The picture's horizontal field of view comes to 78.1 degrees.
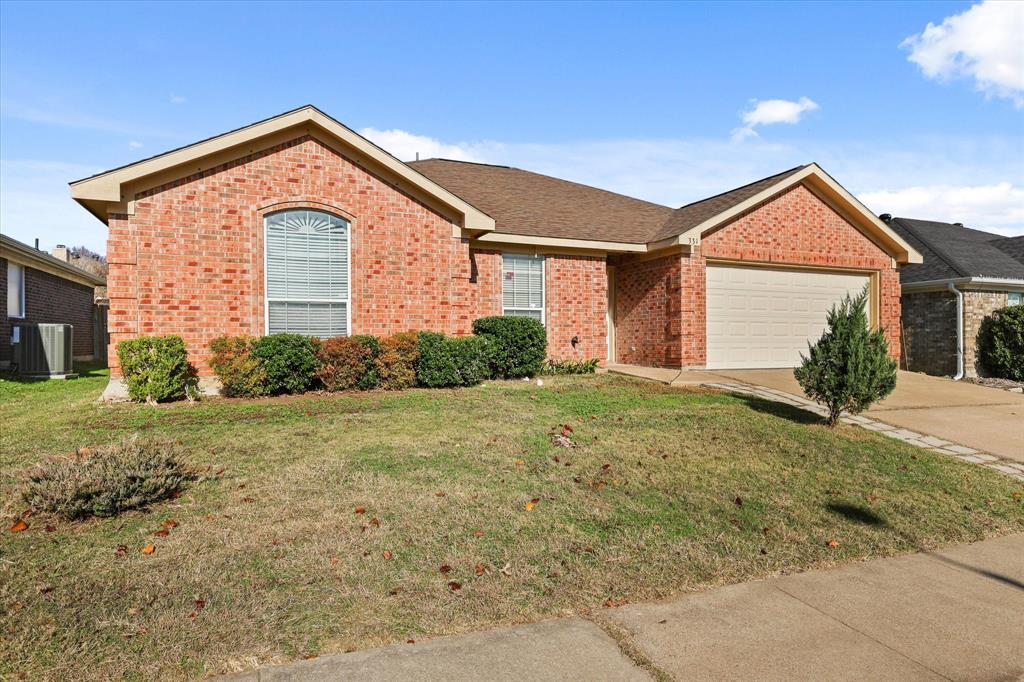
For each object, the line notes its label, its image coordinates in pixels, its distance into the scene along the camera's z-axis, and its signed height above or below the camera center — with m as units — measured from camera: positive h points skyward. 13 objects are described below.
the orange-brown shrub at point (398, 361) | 10.78 -0.37
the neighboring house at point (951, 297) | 17.23 +1.09
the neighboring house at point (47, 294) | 16.33 +1.46
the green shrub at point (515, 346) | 12.43 -0.15
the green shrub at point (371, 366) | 10.63 -0.46
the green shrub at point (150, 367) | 9.62 -0.40
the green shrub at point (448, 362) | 11.11 -0.41
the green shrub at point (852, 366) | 8.10 -0.38
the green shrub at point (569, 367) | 13.91 -0.65
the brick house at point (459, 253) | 10.58 +1.78
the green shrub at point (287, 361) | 9.97 -0.34
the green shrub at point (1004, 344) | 16.70 -0.24
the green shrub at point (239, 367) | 9.88 -0.43
